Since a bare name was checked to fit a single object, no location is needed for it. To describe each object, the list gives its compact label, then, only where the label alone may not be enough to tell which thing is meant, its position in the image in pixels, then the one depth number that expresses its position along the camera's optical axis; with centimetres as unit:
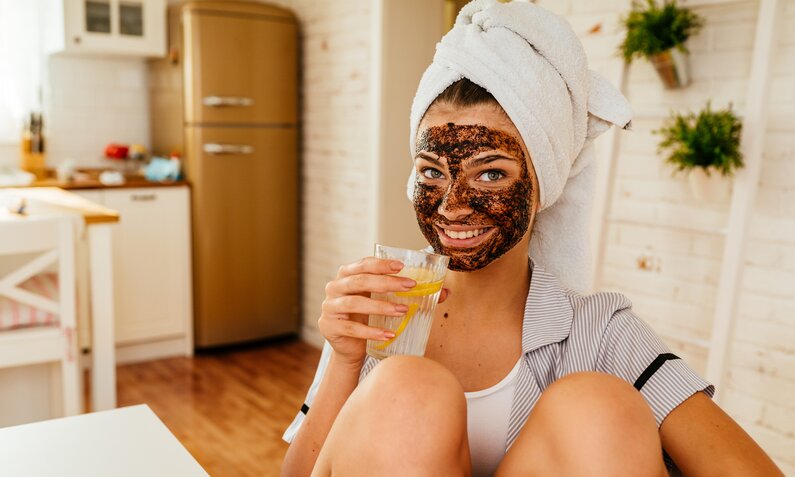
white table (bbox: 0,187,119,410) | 240
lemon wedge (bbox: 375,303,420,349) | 100
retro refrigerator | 360
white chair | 208
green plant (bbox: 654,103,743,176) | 214
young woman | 90
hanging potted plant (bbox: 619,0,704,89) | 227
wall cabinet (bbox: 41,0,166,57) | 355
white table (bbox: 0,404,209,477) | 82
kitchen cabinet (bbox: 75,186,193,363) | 355
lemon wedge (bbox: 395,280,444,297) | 98
